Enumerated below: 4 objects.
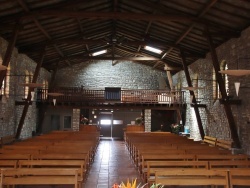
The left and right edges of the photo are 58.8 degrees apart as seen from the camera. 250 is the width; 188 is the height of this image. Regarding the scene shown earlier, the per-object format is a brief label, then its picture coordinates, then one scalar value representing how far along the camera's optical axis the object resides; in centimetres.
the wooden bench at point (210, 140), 935
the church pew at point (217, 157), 527
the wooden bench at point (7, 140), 830
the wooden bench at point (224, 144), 827
